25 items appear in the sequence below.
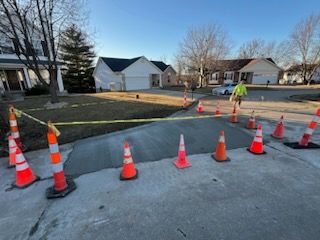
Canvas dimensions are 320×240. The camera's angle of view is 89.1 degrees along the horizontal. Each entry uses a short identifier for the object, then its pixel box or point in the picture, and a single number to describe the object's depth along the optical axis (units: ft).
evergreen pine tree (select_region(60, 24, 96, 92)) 93.50
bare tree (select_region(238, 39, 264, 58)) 156.84
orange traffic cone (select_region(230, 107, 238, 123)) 22.98
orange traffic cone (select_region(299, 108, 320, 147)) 13.82
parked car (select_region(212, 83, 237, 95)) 63.82
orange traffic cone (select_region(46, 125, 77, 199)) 8.86
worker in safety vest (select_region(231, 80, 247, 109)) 28.27
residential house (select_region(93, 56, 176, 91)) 87.25
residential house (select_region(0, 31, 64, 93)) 55.90
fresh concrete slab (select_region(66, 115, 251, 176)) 12.72
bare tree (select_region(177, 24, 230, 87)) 91.61
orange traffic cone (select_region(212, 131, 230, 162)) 12.19
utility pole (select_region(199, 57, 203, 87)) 94.01
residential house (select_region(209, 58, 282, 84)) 121.39
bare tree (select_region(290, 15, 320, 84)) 101.65
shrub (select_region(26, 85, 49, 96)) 60.63
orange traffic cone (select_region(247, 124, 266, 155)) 13.23
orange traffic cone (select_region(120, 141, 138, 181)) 10.23
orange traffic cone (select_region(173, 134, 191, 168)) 11.53
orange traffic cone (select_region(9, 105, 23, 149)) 13.06
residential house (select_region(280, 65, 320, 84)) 134.39
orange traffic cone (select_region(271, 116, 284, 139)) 16.74
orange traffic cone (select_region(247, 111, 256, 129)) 20.18
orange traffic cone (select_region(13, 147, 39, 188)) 9.81
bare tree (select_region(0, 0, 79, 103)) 30.63
